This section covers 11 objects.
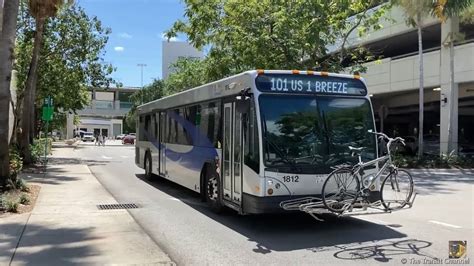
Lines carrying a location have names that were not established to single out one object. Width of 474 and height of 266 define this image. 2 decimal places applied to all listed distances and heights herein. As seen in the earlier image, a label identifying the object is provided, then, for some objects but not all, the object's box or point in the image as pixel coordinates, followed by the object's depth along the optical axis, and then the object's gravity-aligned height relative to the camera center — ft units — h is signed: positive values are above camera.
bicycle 29.35 -3.04
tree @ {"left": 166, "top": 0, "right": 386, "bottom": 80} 69.26 +13.79
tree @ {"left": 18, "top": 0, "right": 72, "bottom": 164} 67.62 +8.55
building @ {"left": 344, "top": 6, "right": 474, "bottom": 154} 99.86 +11.70
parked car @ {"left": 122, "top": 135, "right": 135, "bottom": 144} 238.07 -3.64
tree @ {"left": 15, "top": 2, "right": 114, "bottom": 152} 92.27 +13.68
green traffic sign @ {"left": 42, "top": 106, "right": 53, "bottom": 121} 82.28 +2.78
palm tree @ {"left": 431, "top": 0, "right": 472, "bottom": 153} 86.17 +20.47
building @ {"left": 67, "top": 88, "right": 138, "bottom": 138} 355.97 +12.17
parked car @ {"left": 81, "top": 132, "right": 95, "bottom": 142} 295.48 -3.35
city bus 29.53 -0.01
